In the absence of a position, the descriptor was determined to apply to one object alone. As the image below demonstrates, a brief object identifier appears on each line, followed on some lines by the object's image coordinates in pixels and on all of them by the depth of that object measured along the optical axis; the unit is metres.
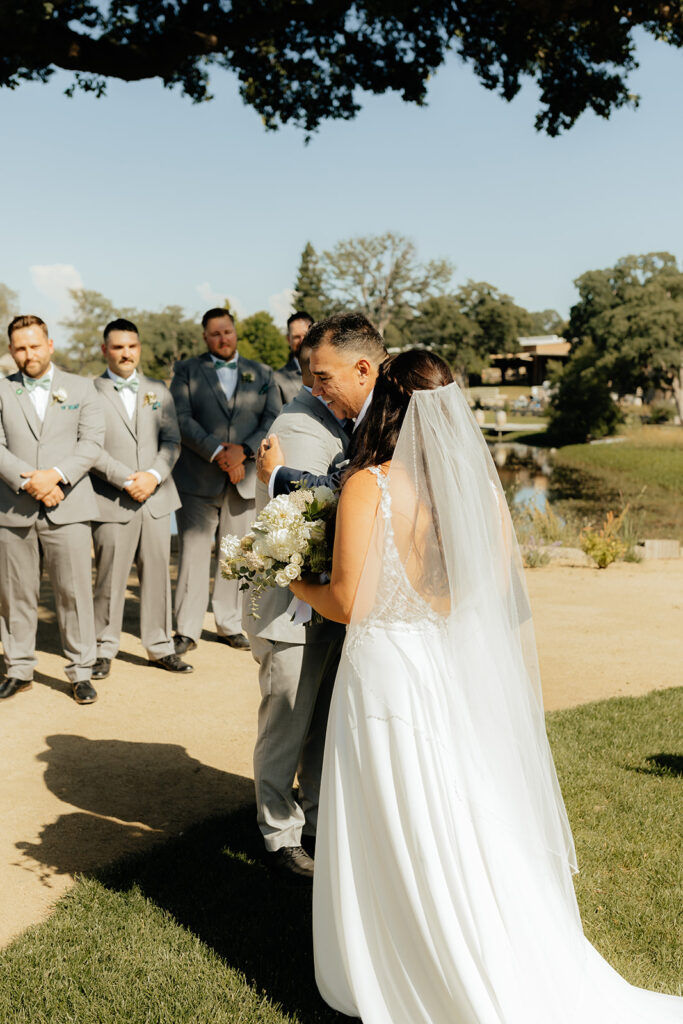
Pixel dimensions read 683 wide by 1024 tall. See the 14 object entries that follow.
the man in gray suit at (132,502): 6.86
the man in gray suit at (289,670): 3.97
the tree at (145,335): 77.81
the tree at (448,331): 80.56
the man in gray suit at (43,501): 6.26
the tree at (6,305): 77.44
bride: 2.77
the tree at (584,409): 44.84
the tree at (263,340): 72.25
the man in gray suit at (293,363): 8.47
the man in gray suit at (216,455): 7.53
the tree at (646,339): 45.97
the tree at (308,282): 96.75
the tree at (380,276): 63.31
